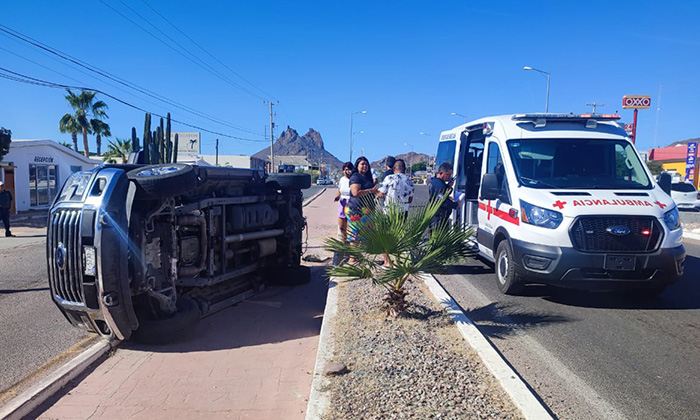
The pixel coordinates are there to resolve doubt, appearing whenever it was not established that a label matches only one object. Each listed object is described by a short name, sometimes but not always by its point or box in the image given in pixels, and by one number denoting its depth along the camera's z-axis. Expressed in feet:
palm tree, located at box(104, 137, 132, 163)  110.61
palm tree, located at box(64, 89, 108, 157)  133.39
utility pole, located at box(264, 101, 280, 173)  186.88
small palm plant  17.15
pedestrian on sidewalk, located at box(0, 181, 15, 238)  48.85
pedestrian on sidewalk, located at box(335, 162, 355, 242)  31.89
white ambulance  19.89
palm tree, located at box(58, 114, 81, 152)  133.39
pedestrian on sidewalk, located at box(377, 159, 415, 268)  26.55
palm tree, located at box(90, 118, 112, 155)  135.92
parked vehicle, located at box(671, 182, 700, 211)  73.15
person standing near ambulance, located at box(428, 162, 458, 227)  29.78
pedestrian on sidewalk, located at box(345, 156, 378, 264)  27.17
